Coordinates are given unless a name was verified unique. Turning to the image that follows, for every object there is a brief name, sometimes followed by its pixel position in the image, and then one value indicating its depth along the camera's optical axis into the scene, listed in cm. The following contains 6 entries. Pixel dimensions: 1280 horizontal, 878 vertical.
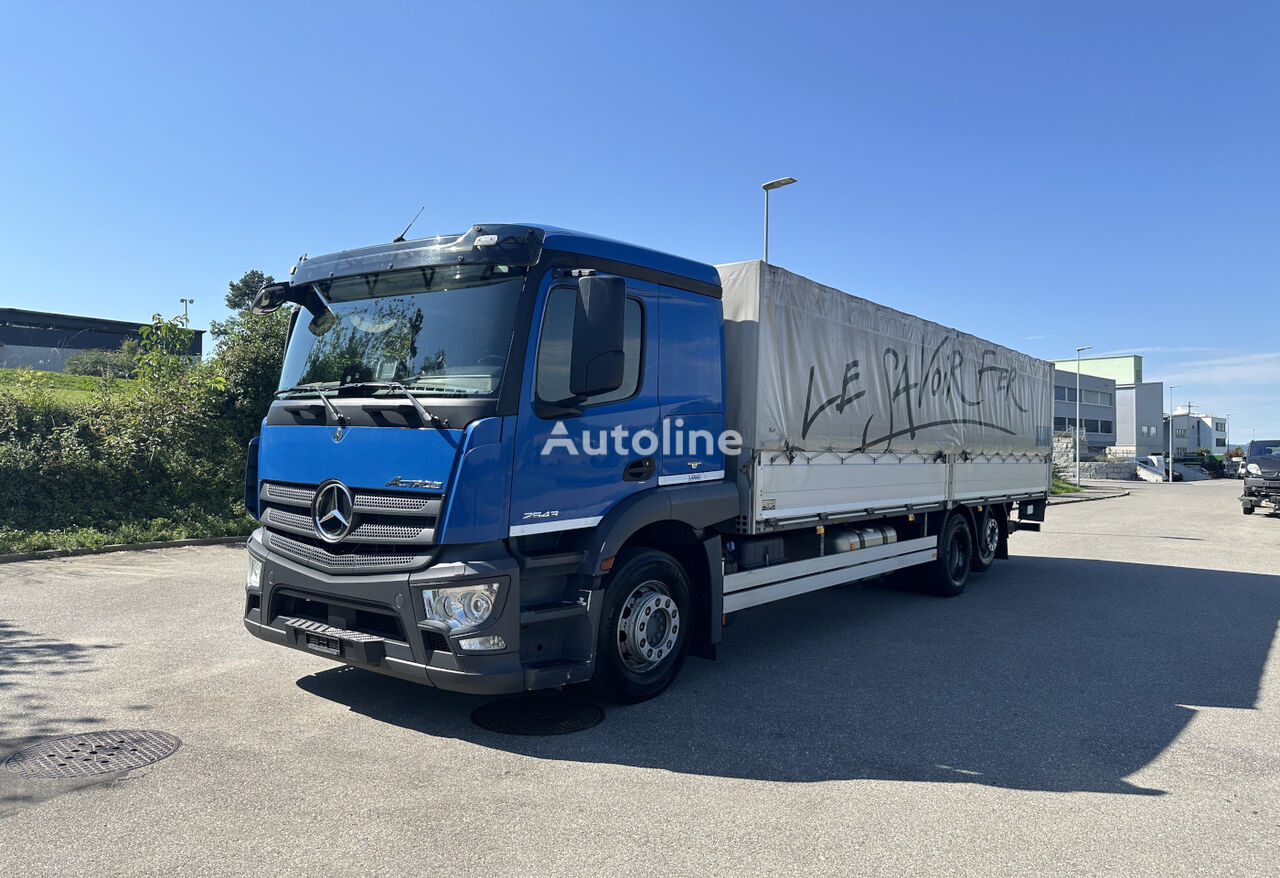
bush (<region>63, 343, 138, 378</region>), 3803
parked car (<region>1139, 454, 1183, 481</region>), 6556
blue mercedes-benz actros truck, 440
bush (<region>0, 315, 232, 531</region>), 1245
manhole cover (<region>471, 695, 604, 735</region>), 493
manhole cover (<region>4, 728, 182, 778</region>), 413
